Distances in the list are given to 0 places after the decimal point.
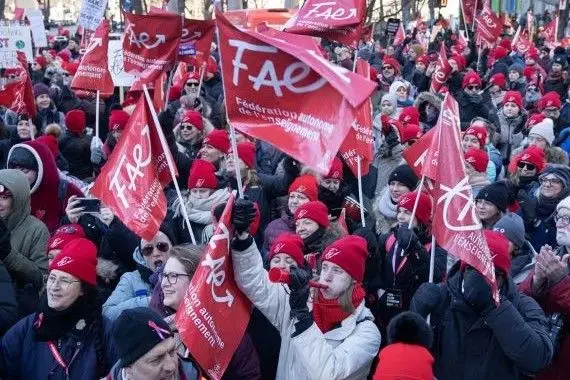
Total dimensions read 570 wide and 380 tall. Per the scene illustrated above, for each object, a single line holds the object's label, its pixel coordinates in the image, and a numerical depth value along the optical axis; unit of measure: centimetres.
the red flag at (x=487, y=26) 1736
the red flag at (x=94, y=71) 959
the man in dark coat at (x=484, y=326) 403
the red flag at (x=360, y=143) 661
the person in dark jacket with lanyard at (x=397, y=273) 509
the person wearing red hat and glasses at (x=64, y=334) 384
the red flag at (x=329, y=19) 757
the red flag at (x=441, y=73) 1249
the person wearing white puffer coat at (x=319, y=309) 368
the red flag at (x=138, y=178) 506
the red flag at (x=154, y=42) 749
